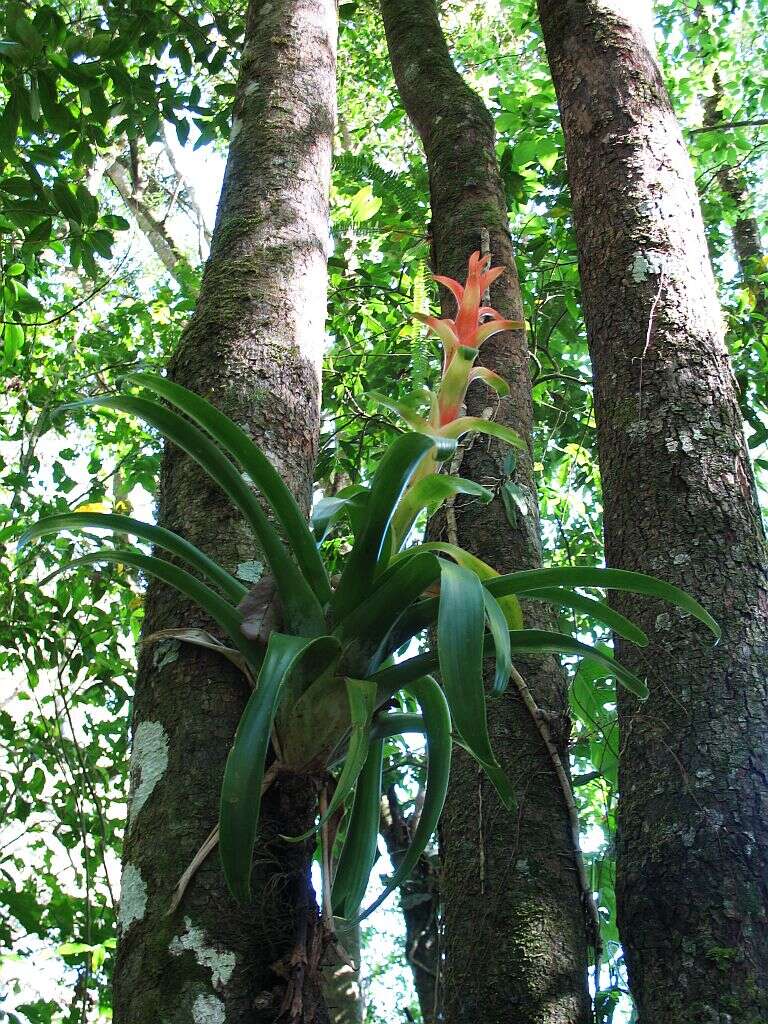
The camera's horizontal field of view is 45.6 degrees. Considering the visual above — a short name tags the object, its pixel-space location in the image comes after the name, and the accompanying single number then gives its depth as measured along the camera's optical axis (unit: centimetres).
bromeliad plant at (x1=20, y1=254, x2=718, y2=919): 100
